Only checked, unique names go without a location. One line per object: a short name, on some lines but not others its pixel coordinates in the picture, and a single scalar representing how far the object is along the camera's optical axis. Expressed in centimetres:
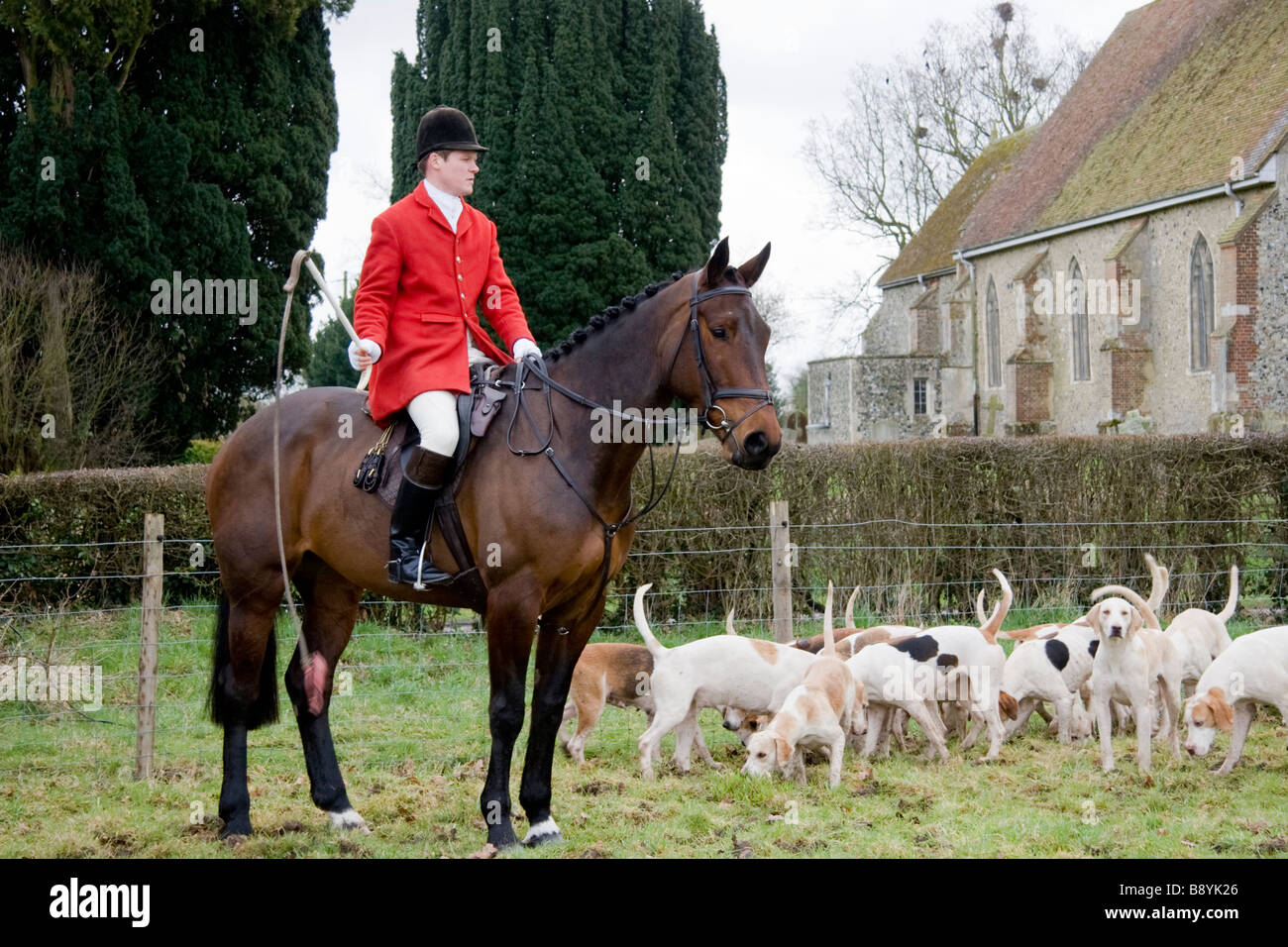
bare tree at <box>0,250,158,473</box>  1530
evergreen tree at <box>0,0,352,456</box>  1780
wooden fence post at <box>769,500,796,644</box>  874
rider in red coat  526
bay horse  506
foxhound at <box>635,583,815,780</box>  716
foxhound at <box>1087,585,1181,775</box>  691
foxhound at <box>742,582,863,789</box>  666
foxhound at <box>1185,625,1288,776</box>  681
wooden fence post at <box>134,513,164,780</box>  726
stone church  2517
